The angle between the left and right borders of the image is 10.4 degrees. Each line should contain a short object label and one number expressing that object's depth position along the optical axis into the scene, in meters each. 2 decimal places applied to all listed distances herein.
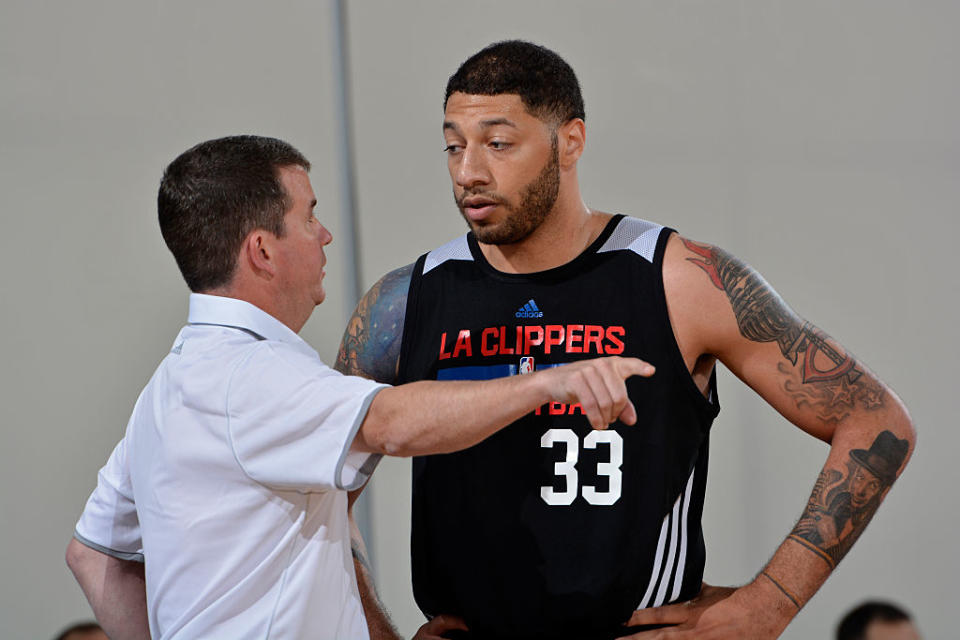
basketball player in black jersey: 7.19
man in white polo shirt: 6.83
